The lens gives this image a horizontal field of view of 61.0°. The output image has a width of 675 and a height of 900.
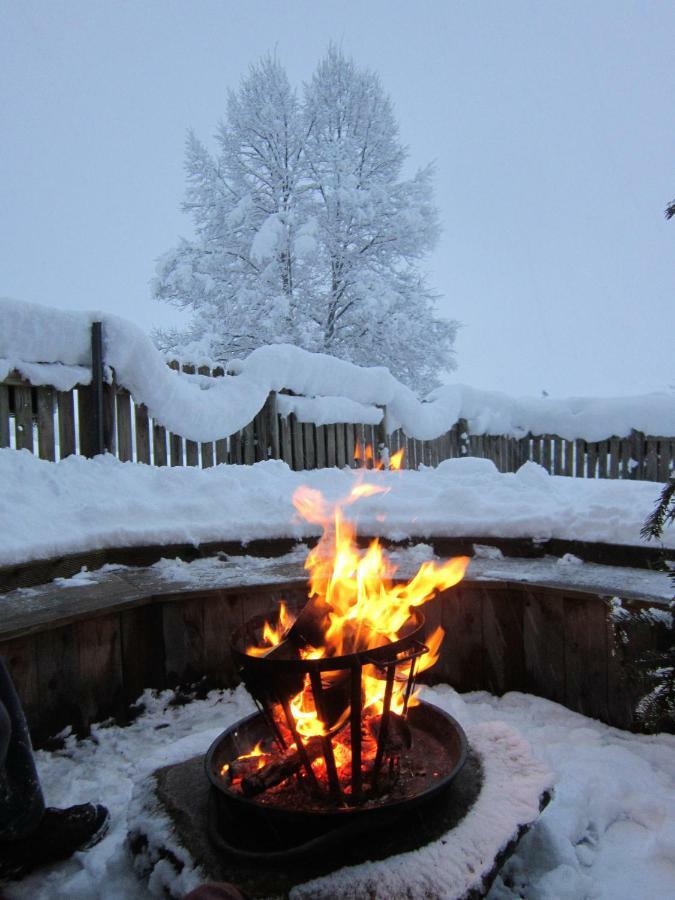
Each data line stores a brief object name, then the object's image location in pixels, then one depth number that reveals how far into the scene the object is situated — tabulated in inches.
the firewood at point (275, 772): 62.7
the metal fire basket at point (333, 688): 57.4
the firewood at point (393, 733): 71.7
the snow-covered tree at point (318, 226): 544.4
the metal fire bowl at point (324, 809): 58.7
